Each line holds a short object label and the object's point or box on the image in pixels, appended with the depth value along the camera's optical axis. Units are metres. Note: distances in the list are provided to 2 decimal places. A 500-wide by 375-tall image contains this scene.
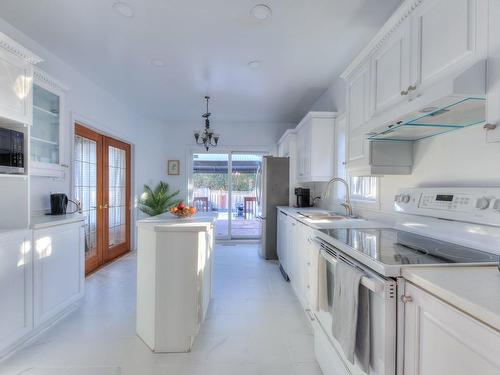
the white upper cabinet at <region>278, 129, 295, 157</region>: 4.49
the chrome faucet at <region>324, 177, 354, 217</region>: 2.73
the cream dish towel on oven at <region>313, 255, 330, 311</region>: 1.66
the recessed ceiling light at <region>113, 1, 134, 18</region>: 2.07
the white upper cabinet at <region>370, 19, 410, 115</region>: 1.49
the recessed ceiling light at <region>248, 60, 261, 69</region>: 3.01
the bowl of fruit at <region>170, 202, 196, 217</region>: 2.36
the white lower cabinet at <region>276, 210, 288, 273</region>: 3.55
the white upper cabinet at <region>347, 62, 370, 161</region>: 1.97
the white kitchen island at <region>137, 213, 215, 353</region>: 1.91
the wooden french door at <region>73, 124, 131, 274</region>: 3.60
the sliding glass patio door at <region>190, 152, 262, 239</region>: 5.84
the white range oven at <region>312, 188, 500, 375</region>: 1.02
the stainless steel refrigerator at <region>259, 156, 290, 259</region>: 4.46
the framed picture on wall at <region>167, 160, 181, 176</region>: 5.68
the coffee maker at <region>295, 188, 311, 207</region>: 4.18
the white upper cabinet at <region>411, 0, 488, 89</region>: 1.05
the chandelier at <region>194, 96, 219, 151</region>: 4.02
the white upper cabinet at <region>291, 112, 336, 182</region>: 3.43
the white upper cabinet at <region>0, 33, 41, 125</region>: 1.89
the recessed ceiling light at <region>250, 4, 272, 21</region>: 2.08
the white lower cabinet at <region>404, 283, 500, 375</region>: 0.68
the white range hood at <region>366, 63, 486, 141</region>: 1.02
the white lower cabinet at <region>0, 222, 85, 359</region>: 1.84
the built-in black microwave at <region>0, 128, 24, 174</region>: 1.89
